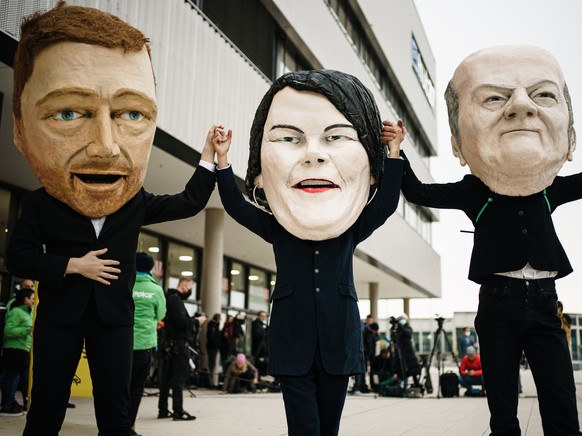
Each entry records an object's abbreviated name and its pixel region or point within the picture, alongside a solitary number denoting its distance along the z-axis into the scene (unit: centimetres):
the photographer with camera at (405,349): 1213
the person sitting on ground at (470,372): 1236
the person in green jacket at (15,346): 721
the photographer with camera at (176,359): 699
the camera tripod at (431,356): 1183
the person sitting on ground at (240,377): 1232
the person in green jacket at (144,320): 543
